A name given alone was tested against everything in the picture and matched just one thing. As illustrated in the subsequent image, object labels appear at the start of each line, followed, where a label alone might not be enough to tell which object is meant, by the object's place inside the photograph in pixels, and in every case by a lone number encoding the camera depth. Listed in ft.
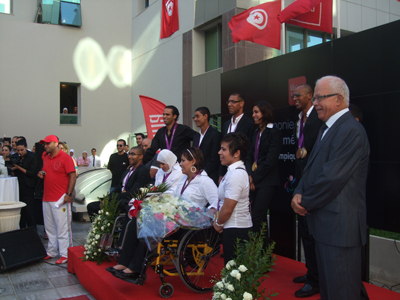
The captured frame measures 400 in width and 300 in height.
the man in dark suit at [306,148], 11.53
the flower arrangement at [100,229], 15.80
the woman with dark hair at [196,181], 13.55
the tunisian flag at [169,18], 50.70
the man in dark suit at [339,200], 7.92
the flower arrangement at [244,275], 9.20
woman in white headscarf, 16.02
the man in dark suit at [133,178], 16.97
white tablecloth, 23.16
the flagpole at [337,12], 16.46
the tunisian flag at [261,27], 21.72
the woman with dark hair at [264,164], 13.54
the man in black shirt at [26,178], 24.40
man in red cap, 19.62
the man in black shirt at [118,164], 29.85
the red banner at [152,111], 27.71
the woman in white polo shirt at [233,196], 10.76
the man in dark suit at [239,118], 15.34
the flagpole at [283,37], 20.75
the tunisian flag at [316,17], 19.58
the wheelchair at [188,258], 11.94
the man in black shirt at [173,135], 18.26
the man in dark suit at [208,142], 16.34
